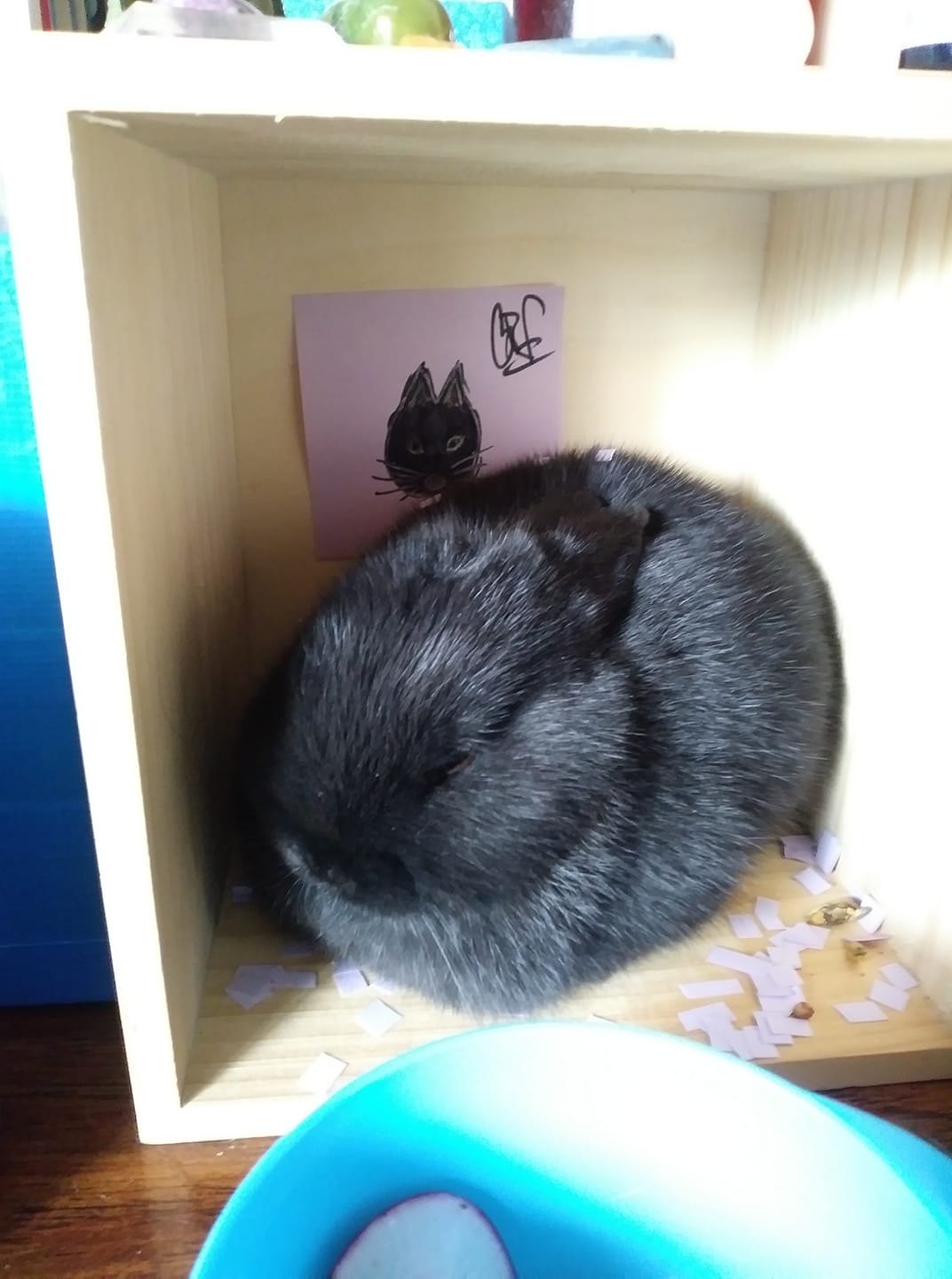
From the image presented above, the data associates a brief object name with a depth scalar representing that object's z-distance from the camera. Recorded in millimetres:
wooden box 343
